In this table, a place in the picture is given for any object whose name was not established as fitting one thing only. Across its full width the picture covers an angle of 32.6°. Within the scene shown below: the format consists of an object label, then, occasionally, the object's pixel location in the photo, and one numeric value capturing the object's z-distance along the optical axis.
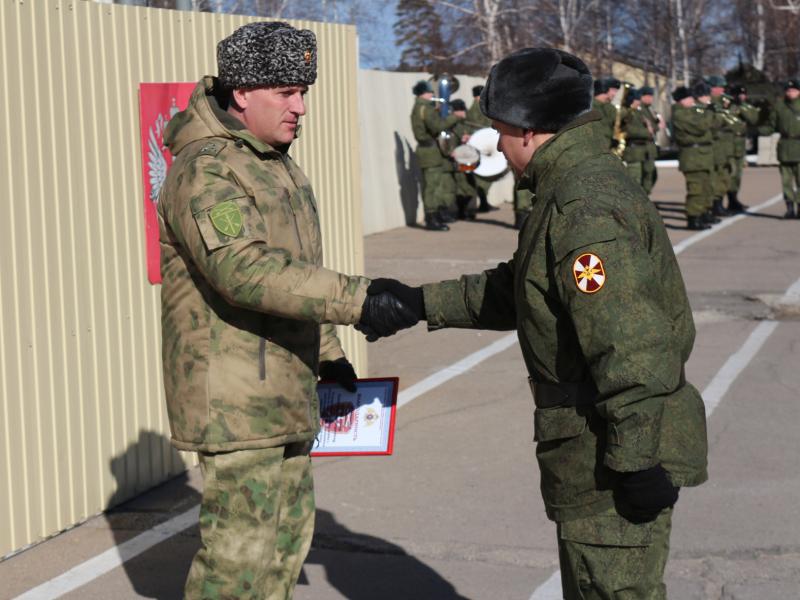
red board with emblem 6.25
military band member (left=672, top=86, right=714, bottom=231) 18.08
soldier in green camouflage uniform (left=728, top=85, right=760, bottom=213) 20.61
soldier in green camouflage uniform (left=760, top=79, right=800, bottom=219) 19.08
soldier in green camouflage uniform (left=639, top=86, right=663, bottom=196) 19.34
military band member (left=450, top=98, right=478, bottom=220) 19.69
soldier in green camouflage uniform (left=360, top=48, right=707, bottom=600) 3.21
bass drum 19.91
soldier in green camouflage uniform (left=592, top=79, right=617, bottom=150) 18.10
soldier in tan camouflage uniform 3.68
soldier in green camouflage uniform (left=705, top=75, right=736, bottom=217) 19.50
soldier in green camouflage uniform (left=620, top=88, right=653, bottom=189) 18.94
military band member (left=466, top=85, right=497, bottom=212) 20.47
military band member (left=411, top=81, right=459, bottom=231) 18.95
